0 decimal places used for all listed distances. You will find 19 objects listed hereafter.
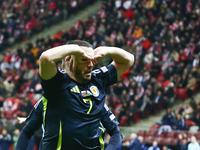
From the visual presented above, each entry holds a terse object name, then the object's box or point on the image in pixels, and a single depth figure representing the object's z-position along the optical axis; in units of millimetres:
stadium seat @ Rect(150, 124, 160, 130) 12252
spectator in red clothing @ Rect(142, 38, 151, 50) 15914
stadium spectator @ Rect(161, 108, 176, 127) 12227
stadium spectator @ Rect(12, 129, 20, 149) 11689
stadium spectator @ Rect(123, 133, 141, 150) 11203
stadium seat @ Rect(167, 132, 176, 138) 11484
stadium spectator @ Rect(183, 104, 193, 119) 12289
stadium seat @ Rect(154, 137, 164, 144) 11474
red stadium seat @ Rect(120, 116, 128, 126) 12945
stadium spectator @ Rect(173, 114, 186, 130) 11945
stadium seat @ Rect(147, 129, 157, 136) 11910
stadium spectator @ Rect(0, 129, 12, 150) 11852
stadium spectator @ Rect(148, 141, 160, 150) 11050
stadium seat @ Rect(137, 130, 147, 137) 12052
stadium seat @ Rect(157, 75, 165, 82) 14241
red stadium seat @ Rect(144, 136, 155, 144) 11547
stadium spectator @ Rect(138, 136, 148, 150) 11252
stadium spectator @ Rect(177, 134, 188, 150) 10687
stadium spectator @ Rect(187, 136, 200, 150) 10445
